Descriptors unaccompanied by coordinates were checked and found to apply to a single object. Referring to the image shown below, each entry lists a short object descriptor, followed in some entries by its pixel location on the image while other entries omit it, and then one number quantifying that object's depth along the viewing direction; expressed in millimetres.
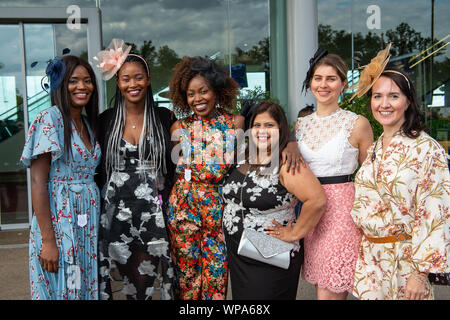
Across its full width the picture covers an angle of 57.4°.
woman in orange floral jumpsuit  2691
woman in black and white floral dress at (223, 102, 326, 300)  2318
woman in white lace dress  2342
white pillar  6230
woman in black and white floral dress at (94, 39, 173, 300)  2648
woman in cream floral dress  1890
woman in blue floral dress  2365
